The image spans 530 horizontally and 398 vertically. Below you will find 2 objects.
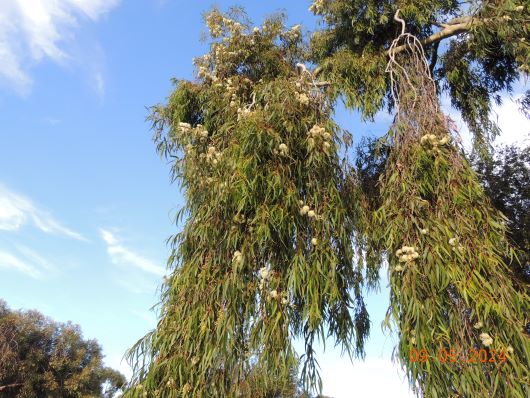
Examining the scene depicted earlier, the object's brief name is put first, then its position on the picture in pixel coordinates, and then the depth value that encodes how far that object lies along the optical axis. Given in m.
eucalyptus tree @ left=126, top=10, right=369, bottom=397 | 2.74
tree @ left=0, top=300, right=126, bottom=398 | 10.55
